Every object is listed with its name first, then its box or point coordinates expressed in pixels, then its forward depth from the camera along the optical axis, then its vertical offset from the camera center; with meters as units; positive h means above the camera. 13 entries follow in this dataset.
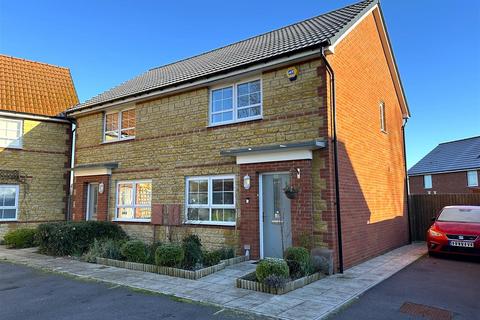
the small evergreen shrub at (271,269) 6.90 -1.32
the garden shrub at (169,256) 8.61 -1.31
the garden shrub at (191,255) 8.78 -1.34
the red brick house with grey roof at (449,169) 30.91 +2.73
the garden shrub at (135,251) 9.56 -1.35
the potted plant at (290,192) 8.87 +0.20
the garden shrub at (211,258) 9.09 -1.46
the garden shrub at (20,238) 13.76 -1.39
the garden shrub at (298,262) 7.70 -1.32
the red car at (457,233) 10.30 -0.99
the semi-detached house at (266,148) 9.09 +1.65
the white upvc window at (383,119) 13.21 +3.00
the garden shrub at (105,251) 10.46 -1.47
